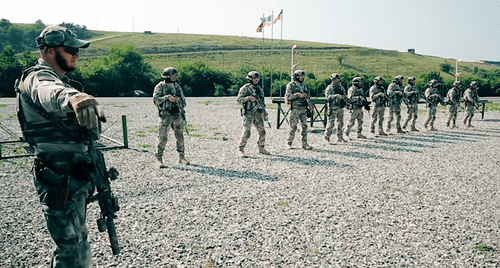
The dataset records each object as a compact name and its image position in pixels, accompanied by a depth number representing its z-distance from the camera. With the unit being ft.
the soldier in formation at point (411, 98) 51.83
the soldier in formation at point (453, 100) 55.01
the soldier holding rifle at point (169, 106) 30.25
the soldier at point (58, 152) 10.34
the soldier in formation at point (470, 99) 56.13
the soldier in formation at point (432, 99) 53.21
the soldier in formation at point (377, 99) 47.55
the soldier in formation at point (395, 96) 49.56
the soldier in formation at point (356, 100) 44.78
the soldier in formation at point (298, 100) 38.27
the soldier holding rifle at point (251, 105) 34.96
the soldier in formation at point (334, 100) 42.29
